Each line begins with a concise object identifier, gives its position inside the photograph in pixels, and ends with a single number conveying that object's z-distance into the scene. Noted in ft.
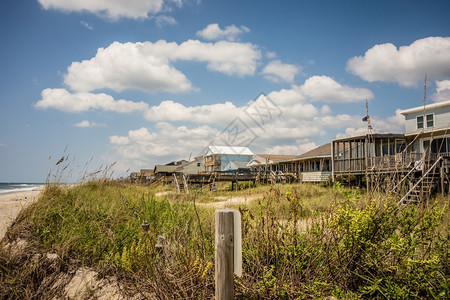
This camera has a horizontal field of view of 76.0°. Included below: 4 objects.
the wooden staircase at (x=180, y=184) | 62.07
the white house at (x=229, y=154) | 182.60
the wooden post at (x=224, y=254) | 7.51
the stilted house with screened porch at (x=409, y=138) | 65.21
